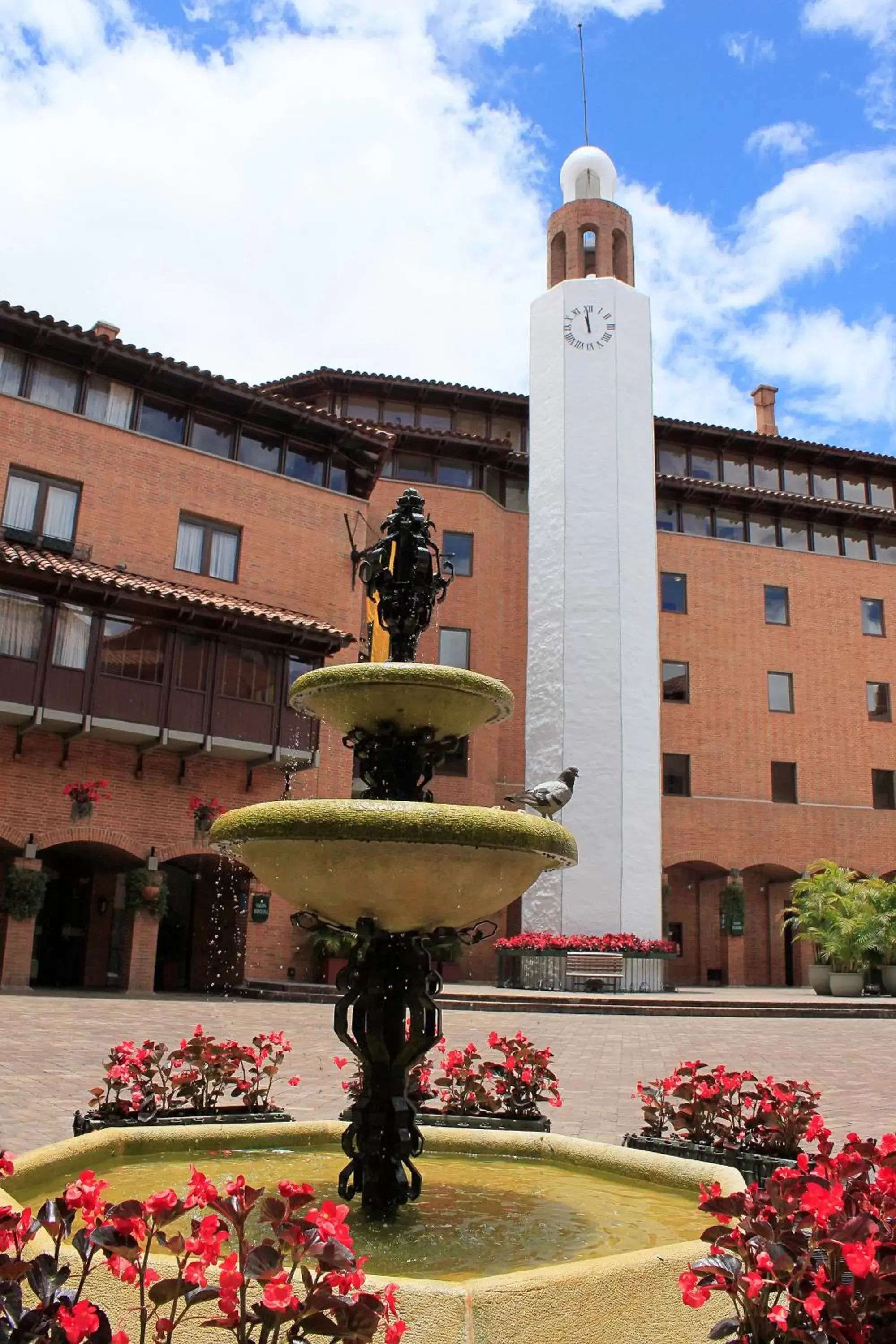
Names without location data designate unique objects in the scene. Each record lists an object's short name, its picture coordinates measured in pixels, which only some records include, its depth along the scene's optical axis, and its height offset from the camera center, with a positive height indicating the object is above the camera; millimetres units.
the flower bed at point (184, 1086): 5996 -761
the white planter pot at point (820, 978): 24828 -112
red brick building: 20734 +8113
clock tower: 26078 +9515
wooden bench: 23953 -5
